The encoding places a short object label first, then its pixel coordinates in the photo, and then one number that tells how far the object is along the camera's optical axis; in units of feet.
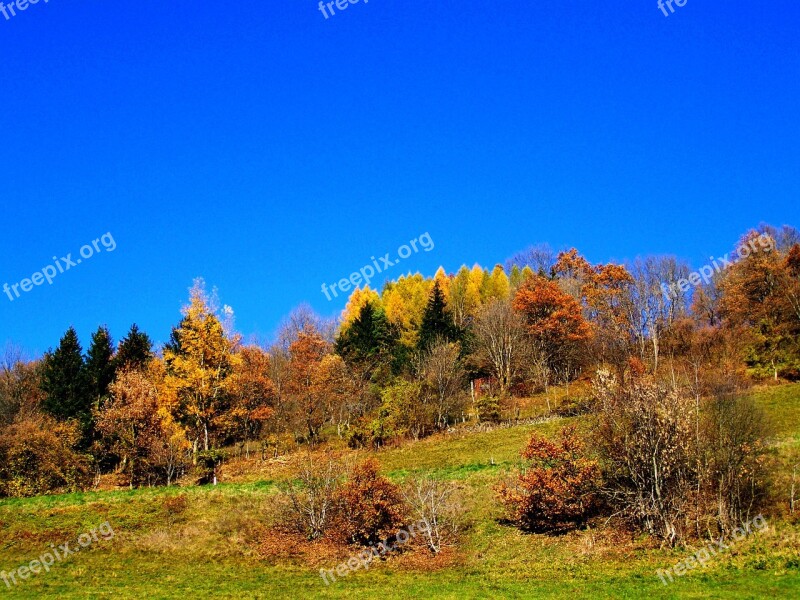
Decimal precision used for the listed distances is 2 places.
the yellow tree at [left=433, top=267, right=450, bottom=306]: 368.38
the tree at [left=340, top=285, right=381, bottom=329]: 364.99
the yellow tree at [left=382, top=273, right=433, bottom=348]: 310.45
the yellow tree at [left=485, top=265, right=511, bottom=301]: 349.74
